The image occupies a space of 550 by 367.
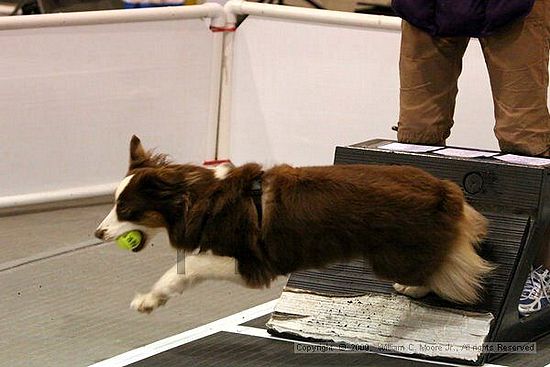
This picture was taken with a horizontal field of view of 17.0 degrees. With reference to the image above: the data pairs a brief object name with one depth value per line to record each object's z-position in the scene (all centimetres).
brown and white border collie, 578
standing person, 647
